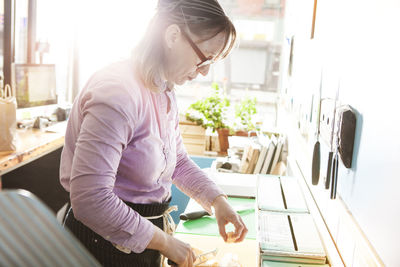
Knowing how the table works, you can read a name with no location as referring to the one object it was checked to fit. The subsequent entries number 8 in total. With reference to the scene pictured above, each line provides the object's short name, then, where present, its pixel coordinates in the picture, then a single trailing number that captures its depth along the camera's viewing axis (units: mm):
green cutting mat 1634
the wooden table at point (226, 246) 1418
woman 816
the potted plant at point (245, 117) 3279
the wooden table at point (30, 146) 2357
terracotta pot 3256
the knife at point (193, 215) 1740
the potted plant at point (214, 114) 3266
